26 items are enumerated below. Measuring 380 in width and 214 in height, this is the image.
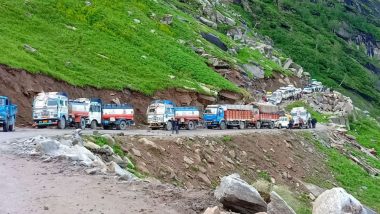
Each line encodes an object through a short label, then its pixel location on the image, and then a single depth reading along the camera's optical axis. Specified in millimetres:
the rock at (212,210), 12297
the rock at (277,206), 14078
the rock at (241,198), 13856
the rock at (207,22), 94000
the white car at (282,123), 63009
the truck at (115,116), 40312
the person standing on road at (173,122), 40938
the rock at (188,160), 27625
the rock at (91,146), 21516
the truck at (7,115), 31448
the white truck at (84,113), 37531
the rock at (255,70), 81812
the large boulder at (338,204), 14570
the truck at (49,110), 35312
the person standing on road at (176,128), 38575
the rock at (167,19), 71388
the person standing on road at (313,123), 65875
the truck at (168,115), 43403
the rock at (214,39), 79756
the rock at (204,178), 26770
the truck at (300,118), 65562
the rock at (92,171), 17266
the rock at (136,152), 24831
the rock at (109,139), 24547
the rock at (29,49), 45788
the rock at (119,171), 17306
